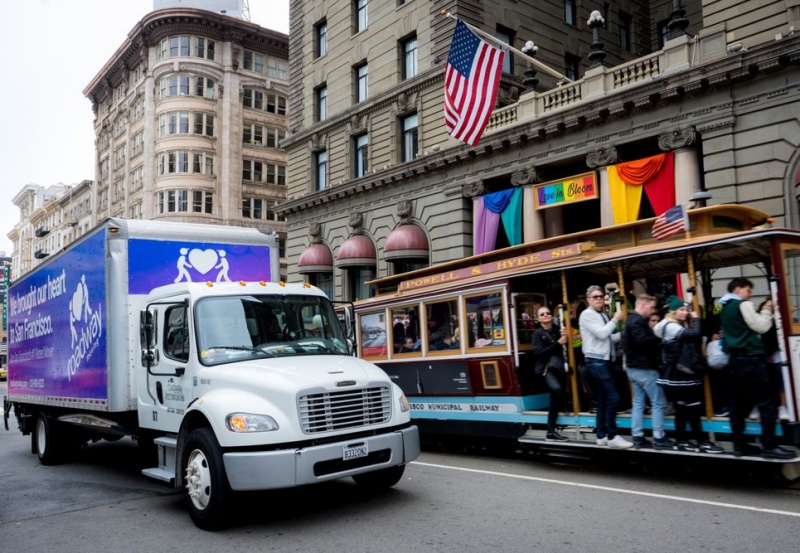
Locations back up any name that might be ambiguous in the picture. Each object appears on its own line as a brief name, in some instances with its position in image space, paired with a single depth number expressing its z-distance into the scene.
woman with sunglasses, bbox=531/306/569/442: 9.67
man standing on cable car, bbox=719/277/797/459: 7.52
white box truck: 6.52
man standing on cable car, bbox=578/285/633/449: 8.80
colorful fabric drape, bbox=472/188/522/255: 23.69
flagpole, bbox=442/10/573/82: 19.07
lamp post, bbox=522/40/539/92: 23.20
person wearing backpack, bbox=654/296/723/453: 8.11
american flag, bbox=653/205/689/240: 8.65
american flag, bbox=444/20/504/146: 18.64
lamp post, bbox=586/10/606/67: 21.23
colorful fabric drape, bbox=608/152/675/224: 19.45
